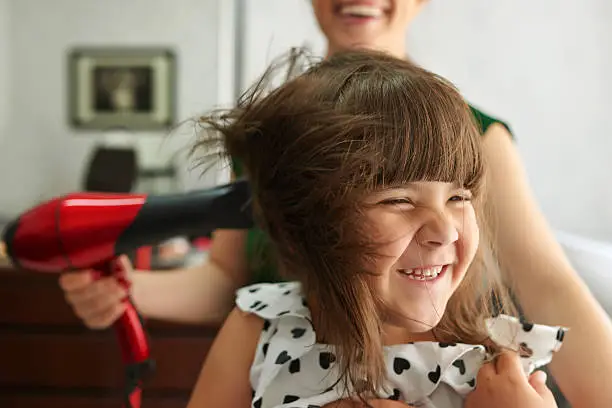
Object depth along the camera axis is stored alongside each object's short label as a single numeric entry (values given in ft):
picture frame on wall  5.65
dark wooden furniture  4.38
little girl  1.22
